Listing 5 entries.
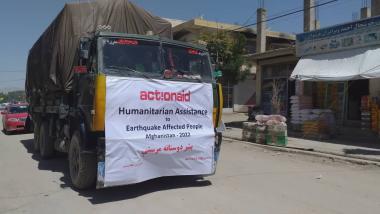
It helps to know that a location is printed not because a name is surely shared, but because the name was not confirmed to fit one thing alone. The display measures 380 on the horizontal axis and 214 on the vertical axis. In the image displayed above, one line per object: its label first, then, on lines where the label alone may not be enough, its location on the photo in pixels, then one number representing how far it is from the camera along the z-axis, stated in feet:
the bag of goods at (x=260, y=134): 44.34
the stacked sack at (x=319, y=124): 48.39
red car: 64.39
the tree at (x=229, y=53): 62.44
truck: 20.33
